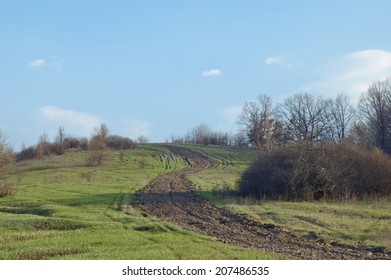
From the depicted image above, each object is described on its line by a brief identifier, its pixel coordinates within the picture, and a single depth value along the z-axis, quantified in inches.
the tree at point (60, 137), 4414.4
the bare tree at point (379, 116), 2839.6
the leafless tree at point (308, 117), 3577.8
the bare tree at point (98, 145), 3154.5
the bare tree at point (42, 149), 3860.7
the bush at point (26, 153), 4015.8
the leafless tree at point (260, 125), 2917.6
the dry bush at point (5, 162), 1591.3
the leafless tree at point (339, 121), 3636.8
